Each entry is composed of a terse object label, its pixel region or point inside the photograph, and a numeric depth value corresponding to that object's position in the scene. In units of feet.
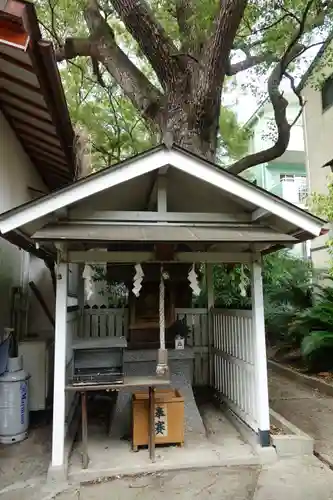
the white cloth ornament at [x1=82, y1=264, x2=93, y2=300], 14.95
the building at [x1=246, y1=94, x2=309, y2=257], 65.77
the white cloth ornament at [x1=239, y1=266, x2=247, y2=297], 16.32
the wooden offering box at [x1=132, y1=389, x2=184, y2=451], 15.16
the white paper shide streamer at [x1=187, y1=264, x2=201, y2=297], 15.28
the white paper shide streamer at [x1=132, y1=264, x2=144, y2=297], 14.56
